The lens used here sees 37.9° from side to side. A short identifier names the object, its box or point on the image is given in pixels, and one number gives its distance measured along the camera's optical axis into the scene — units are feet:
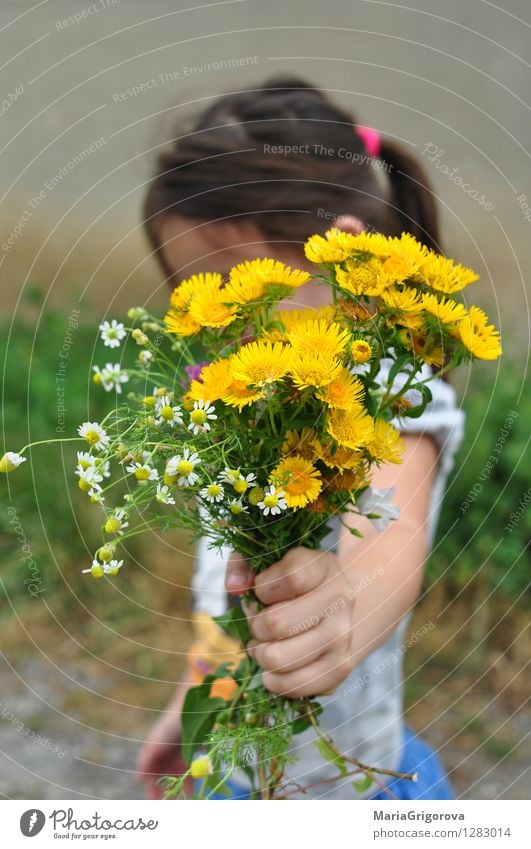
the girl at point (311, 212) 2.15
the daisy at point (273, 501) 1.18
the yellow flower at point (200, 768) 1.20
